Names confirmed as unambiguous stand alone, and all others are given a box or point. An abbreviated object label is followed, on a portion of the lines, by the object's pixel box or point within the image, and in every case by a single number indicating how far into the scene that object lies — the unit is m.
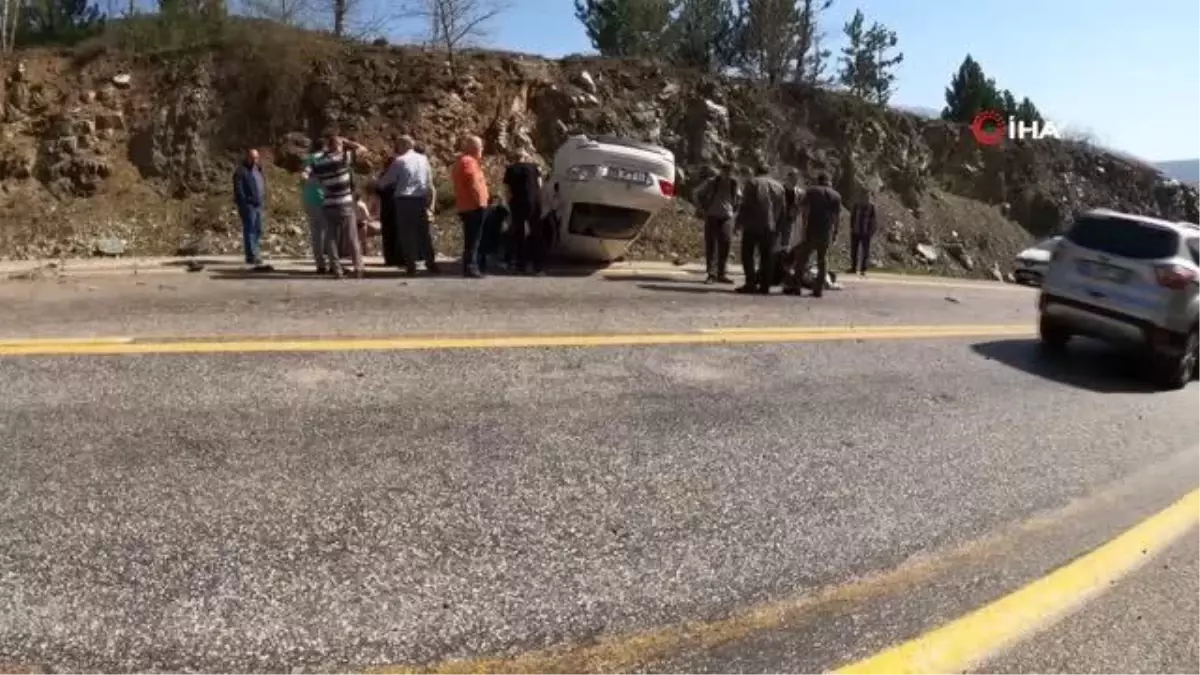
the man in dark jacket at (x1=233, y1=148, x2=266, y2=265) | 14.09
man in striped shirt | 12.55
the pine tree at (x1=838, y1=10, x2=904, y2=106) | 39.50
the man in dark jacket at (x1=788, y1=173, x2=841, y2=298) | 14.10
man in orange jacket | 13.53
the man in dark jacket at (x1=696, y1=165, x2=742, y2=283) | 15.25
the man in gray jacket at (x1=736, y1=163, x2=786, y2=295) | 14.04
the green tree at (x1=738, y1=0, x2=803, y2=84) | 34.28
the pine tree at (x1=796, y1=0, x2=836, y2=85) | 34.88
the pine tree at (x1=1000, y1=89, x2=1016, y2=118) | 41.29
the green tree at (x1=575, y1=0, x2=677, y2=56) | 34.56
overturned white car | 14.20
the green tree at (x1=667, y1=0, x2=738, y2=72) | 34.91
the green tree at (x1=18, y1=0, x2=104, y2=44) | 22.45
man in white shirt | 13.13
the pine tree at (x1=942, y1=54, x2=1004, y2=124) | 41.62
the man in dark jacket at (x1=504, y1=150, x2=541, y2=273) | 14.28
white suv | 10.75
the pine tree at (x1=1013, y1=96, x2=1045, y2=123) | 41.28
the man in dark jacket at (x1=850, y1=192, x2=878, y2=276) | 21.73
